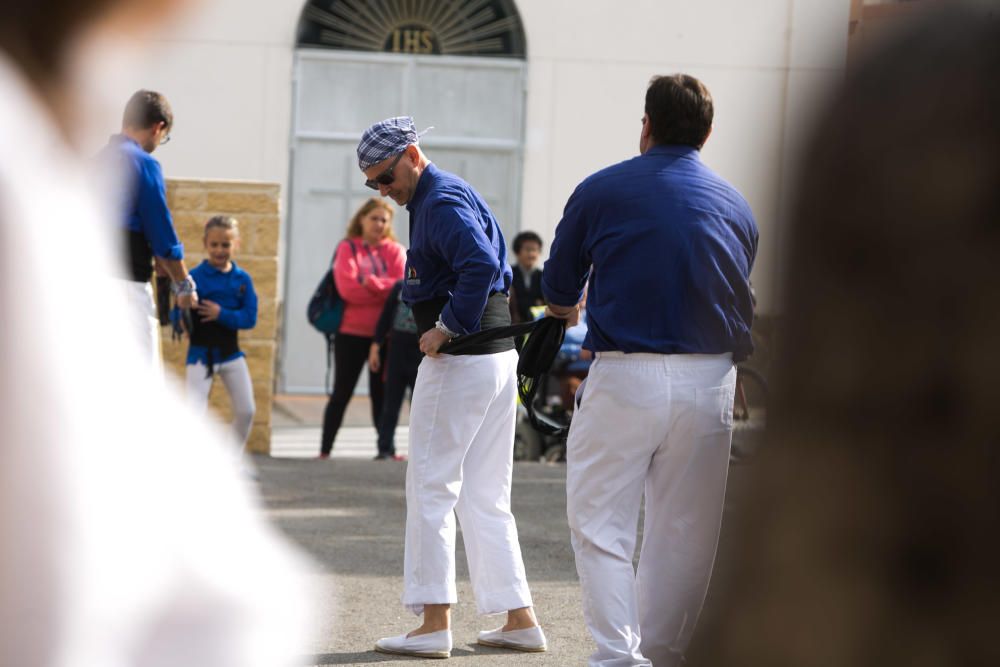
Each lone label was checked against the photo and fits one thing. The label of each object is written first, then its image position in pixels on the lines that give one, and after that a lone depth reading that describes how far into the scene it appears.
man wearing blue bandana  10.36
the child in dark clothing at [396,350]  21.09
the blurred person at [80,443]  1.94
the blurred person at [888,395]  1.85
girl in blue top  19.00
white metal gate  34.84
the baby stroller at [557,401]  23.64
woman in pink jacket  21.52
